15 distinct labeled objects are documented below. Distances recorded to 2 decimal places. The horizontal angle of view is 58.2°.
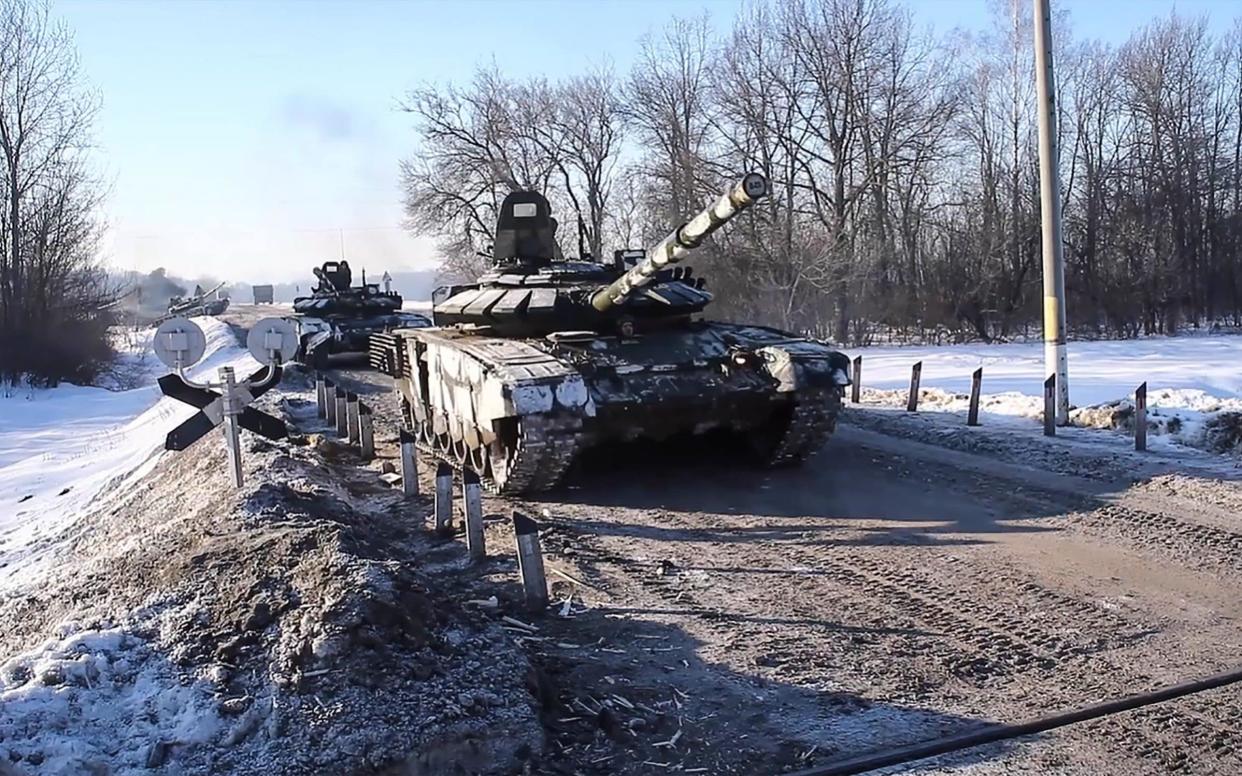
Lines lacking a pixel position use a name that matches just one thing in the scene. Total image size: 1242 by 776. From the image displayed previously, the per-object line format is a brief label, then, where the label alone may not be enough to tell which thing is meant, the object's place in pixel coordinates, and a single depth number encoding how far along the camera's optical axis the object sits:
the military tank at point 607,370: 8.75
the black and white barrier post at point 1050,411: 11.69
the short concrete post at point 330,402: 15.41
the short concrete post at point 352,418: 13.45
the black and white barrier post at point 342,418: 14.39
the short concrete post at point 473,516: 7.44
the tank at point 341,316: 23.16
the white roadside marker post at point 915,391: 14.60
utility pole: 12.28
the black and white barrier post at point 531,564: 6.23
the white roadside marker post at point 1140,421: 10.66
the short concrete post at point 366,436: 12.37
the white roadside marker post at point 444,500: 8.28
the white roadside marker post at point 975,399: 12.99
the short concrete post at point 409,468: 9.80
